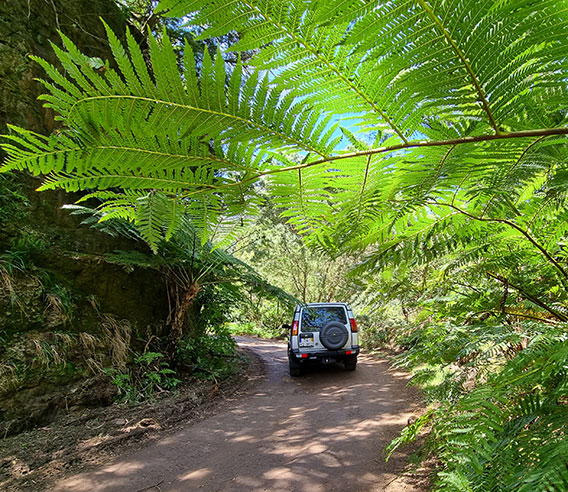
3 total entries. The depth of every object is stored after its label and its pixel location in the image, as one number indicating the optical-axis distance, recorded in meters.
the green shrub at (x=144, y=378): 4.24
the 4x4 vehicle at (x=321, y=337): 6.26
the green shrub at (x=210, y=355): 5.61
